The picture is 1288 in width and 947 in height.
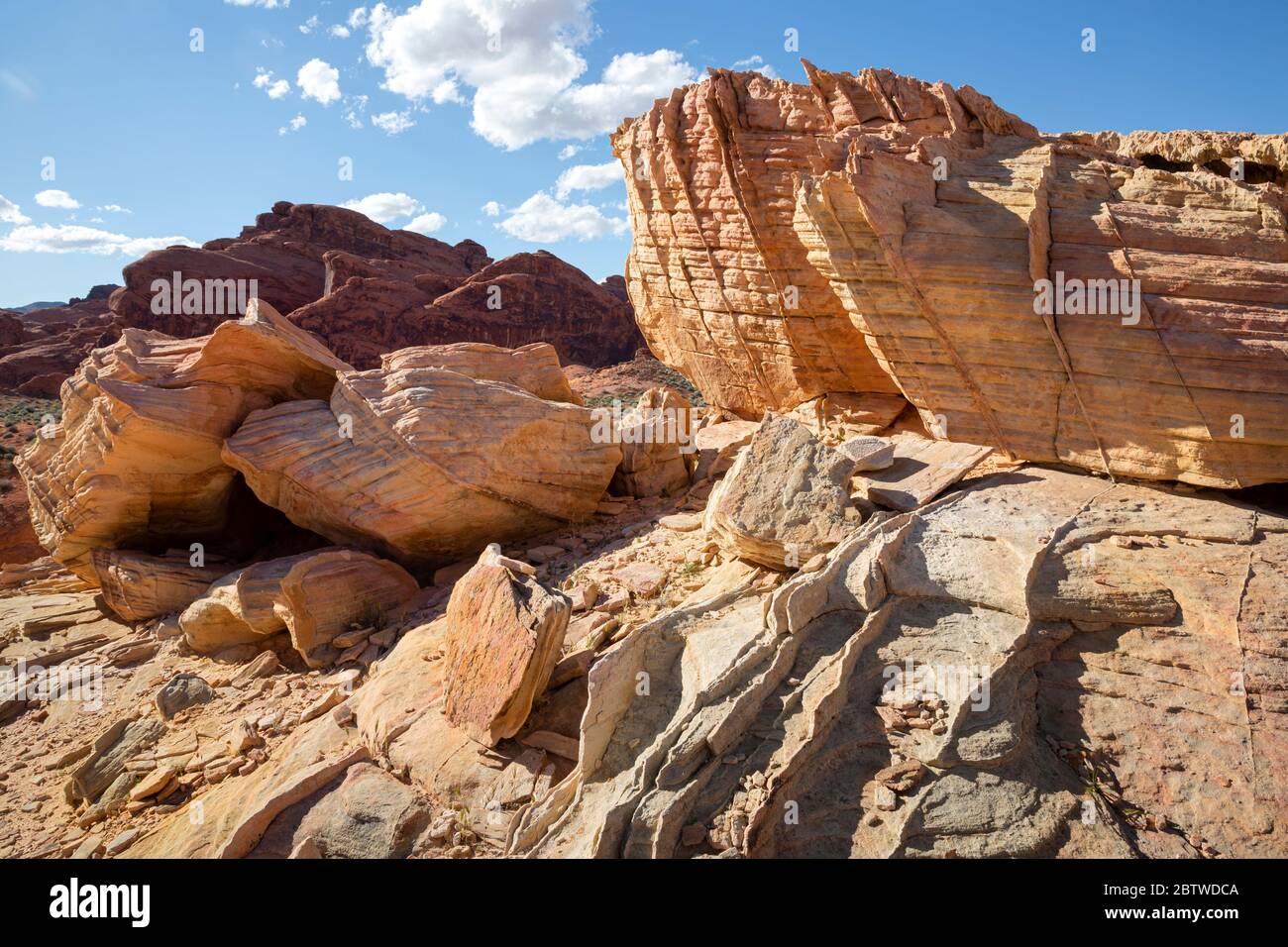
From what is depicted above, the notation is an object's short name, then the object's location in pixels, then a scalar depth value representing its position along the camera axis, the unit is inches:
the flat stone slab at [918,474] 297.0
